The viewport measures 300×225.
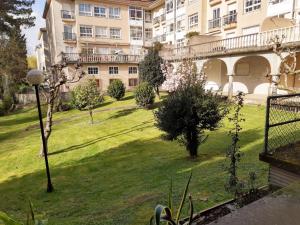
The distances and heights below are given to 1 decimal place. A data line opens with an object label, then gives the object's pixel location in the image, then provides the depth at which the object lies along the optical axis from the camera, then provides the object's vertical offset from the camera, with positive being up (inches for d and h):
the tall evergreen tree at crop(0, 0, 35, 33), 1245.7 +316.9
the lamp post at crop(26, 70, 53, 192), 351.9 -7.5
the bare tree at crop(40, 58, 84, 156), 549.0 -34.9
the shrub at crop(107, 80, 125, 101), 1135.6 -75.8
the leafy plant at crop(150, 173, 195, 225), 76.9 -44.9
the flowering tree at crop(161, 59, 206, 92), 907.4 -0.9
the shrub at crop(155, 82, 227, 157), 378.0 -62.9
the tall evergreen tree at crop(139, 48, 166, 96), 1039.6 +4.2
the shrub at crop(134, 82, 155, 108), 919.0 -83.9
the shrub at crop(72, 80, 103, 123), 829.2 -76.1
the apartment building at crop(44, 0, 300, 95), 850.4 +191.2
